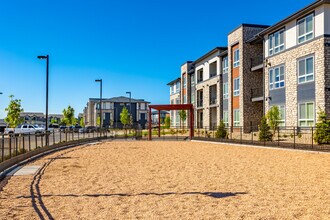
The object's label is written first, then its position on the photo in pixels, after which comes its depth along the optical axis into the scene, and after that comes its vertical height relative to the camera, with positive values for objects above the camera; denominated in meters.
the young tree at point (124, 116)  78.09 +0.97
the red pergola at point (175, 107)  38.93 +1.51
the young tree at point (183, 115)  58.36 +0.90
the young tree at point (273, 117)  29.55 +0.31
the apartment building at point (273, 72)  26.55 +4.68
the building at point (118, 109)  108.12 +3.46
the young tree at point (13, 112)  29.42 +0.68
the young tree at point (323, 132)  21.52 -0.68
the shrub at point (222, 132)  33.75 -1.08
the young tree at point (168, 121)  70.49 -0.11
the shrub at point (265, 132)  26.72 -0.86
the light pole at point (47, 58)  24.56 +4.29
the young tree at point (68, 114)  80.86 +1.42
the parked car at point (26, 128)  52.68 -1.20
